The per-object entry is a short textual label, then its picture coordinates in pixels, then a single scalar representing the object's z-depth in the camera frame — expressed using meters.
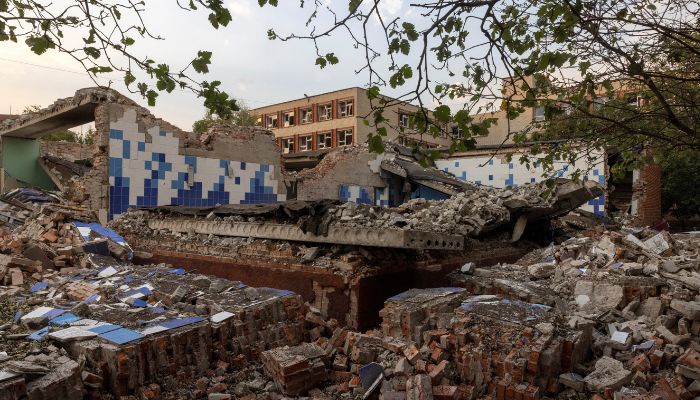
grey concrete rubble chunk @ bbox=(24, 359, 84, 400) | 3.27
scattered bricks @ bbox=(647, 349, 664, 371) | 4.07
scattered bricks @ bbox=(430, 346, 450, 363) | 4.24
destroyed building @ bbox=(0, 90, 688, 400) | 3.94
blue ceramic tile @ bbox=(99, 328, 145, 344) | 3.95
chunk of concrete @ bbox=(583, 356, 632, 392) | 3.79
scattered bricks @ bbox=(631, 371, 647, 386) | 3.84
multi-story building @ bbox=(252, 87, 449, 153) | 31.64
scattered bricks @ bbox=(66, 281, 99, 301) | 5.65
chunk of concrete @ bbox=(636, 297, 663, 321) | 4.92
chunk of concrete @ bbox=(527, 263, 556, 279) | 6.77
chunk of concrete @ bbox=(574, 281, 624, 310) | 5.27
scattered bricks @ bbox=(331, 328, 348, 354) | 4.97
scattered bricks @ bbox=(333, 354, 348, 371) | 4.58
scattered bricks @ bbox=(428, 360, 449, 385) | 4.01
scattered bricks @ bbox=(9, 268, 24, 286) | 6.48
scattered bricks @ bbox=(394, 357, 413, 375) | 4.13
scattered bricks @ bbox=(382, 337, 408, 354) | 4.50
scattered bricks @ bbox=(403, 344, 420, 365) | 4.26
